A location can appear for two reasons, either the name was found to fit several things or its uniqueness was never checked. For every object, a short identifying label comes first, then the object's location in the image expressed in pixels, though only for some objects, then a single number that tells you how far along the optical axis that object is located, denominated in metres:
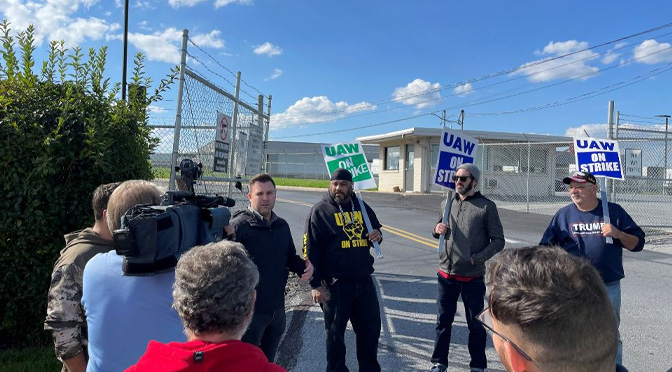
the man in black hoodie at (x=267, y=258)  3.36
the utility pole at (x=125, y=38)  11.50
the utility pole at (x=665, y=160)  12.34
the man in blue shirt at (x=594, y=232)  3.61
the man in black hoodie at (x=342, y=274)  3.82
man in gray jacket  4.03
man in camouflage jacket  2.17
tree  3.67
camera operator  1.92
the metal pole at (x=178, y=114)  4.57
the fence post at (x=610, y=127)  10.93
